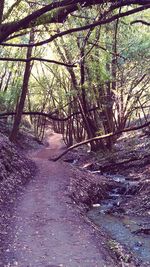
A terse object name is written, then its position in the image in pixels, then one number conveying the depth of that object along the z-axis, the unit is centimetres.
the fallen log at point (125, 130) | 856
